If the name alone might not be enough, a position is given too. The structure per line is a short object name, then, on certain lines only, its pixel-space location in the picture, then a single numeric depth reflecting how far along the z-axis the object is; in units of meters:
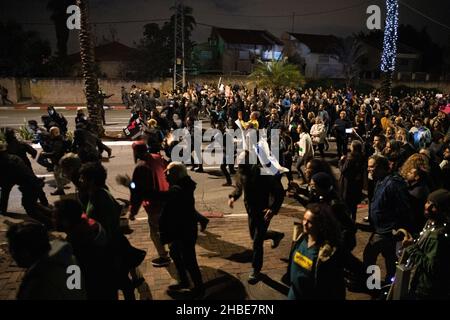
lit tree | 23.07
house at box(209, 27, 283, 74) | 48.38
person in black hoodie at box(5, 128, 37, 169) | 7.13
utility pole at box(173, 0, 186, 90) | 23.28
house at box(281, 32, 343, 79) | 51.28
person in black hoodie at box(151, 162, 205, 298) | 4.23
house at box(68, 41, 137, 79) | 42.65
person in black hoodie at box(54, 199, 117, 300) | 3.12
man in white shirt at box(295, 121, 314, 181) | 8.81
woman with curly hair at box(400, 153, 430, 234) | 4.45
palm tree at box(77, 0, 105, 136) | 14.41
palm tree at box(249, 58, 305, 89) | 28.14
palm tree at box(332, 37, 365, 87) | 43.16
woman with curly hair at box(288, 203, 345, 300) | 2.86
